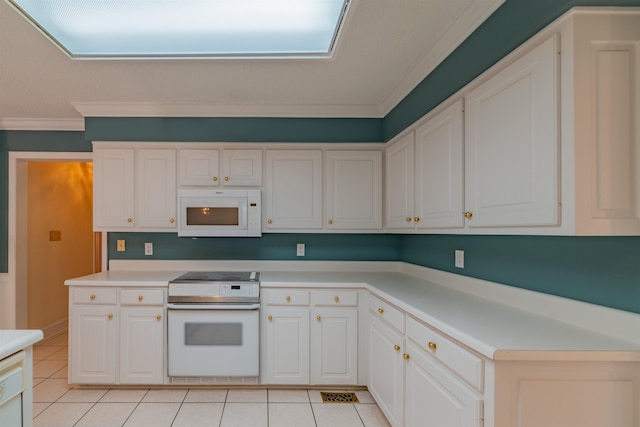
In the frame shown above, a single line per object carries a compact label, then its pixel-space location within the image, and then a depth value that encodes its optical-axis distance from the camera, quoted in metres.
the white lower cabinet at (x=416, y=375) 1.29
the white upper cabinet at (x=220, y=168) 2.97
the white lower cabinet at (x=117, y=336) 2.62
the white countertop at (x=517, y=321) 1.11
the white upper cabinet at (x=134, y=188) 2.96
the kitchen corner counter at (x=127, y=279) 2.62
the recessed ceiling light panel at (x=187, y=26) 1.74
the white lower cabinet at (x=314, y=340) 2.64
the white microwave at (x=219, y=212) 2.89
